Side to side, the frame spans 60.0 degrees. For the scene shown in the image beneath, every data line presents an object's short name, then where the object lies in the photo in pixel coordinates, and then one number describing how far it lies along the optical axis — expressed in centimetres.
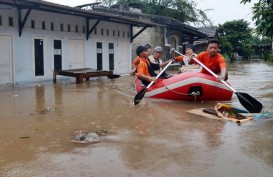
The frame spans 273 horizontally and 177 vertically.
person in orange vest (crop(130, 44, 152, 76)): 557
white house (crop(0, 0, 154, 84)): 840
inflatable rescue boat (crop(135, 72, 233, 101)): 517
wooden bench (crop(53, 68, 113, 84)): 874
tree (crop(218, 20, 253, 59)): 2696
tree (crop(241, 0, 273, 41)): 690
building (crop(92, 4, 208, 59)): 1505
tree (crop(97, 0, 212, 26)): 1998
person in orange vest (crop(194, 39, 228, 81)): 505
